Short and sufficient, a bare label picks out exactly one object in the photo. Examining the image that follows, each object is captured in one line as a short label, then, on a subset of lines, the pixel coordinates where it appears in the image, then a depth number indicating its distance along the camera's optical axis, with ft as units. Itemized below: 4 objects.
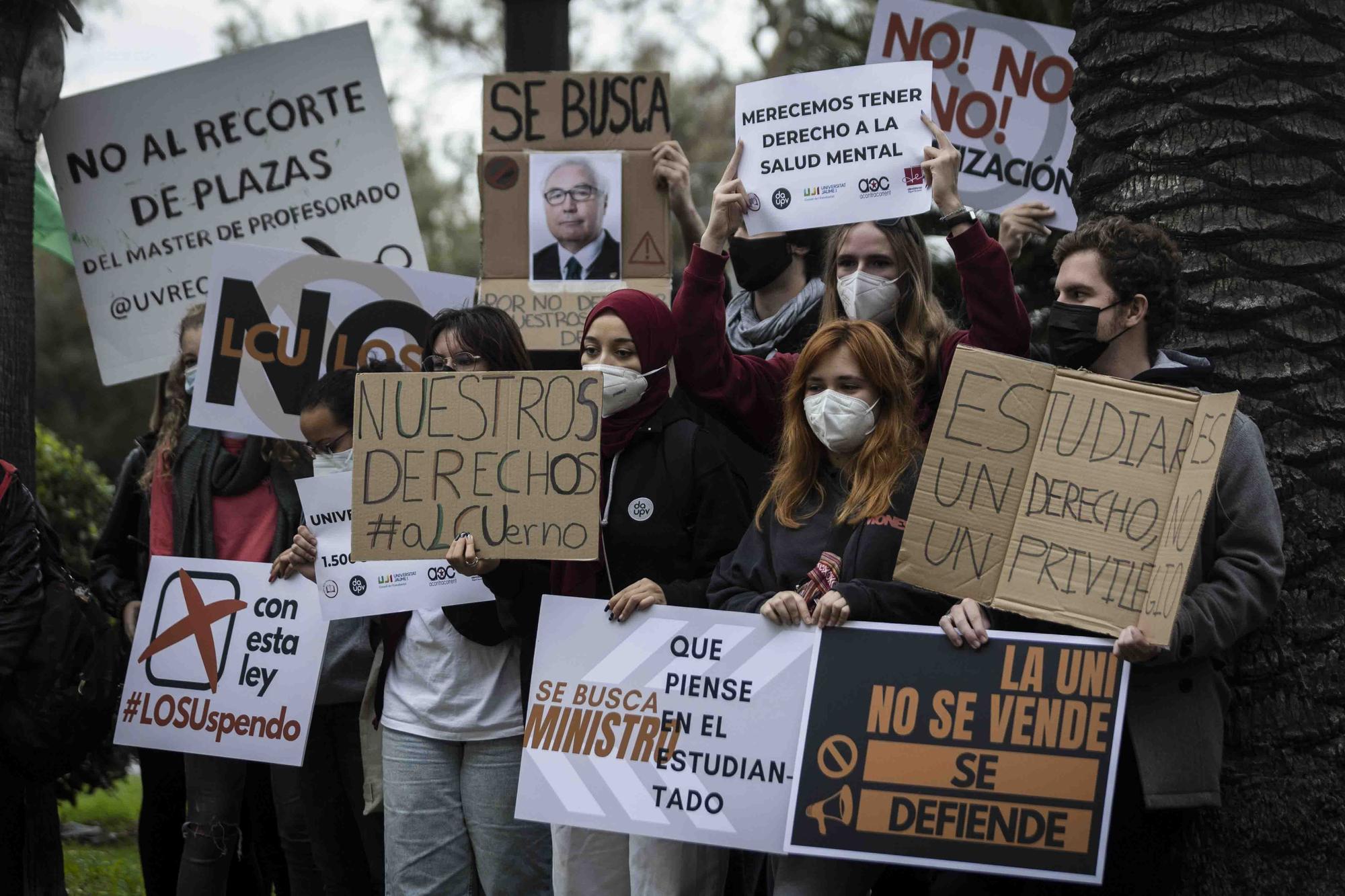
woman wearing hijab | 12.84
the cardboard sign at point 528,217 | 18.44
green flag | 22.41
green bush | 24.67
